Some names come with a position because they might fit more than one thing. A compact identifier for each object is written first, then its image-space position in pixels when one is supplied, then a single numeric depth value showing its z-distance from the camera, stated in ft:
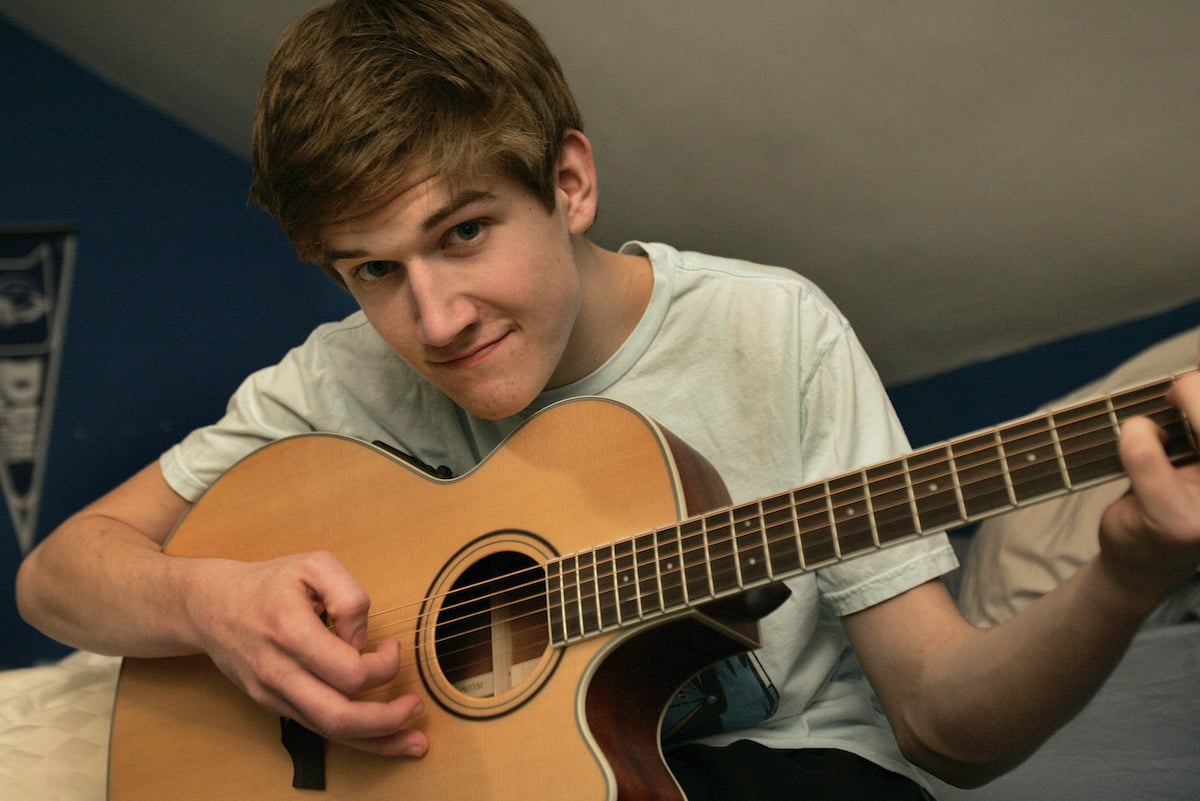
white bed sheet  3.97
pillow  5.36
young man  3.14
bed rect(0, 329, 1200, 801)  3.61
